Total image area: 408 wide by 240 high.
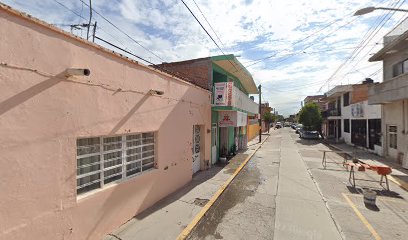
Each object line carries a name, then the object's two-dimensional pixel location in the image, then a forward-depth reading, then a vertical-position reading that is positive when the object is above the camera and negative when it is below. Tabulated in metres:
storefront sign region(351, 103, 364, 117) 21.52 +1.10
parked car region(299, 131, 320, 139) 32.47 -1.74
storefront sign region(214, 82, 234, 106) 12.30 +1.39
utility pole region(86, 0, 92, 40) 5.55 +2.45
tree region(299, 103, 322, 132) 33.16 +0.78
